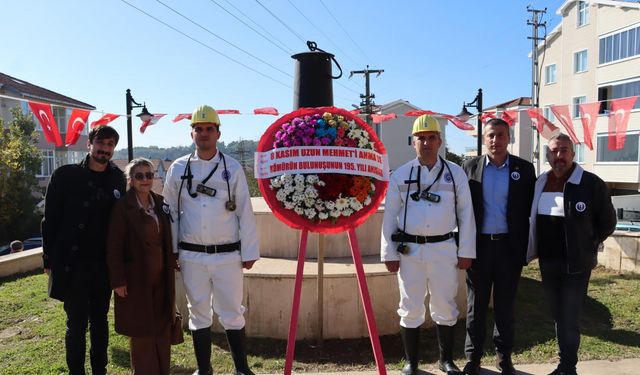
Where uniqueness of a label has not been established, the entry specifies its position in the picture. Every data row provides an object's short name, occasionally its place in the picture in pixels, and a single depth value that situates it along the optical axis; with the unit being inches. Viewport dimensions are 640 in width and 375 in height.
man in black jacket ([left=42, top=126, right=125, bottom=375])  122.6
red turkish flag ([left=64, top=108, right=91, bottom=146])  309.7
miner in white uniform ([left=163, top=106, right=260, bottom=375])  126.8
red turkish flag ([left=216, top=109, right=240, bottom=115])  336.2
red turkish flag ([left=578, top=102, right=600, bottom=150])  308.9
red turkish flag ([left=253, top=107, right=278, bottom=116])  343.6
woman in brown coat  117.3
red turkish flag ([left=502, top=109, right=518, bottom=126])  351.5
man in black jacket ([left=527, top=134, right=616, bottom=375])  125.6
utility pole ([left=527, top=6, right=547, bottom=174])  1139.9
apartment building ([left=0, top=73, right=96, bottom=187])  1055.0
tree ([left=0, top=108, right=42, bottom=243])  838.6
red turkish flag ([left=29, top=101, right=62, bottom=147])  278.1
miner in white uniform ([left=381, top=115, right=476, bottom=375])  129.4
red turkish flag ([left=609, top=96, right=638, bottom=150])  299.6
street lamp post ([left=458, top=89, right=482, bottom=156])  375.4
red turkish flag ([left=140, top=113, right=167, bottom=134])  349.7
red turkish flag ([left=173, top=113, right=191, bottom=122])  340.5
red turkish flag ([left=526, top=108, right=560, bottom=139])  333.1
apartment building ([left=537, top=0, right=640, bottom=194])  980.7
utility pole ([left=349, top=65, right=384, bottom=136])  1010.7
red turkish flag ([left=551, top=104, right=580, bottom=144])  324.8
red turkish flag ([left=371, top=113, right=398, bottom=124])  373.4
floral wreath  120.4
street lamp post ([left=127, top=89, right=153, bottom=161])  348.5
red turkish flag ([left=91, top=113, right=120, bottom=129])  333.4
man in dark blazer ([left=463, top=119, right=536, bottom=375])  132.7
